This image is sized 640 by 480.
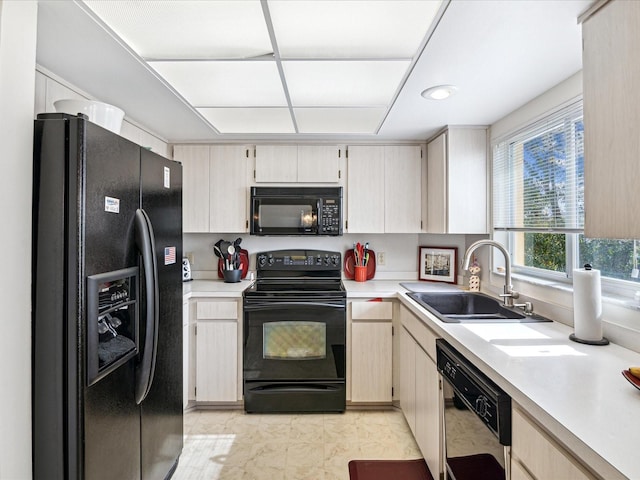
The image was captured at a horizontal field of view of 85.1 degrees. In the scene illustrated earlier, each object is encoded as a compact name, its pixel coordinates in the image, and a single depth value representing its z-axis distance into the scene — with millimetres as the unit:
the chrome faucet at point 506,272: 1920
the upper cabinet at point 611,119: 1010
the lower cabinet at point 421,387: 1720
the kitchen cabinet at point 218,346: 2543
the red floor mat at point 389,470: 1902
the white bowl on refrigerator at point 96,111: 1290
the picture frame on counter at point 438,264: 2984
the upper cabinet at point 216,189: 2910
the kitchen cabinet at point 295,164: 2908
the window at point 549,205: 1634
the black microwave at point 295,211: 2871
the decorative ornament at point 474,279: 2557
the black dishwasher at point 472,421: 1081
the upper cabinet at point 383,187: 2932
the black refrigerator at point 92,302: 1066
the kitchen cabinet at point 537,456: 802
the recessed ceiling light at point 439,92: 1843
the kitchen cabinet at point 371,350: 2559
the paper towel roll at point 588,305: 1373
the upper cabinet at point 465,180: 2541
